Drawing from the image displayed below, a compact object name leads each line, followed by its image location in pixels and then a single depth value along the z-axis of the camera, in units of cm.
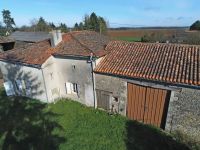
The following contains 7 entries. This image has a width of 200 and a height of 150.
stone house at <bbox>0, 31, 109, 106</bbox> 1566
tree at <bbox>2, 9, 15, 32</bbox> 8762
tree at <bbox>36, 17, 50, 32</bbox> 7766
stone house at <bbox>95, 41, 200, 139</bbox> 1178
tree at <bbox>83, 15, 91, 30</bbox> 6394
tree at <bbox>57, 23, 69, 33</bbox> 8188
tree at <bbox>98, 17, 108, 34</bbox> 6008
